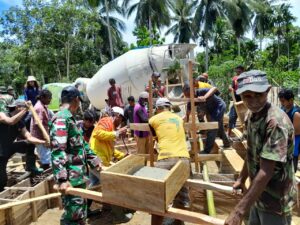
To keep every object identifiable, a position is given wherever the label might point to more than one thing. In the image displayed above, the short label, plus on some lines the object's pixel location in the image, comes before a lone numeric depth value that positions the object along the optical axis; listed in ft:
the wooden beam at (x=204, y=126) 12.47
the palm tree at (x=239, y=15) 85.36
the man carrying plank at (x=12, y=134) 11.60
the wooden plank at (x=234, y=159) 11.56
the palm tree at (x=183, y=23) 94.20
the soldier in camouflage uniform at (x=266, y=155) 4.76
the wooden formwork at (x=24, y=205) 9.76
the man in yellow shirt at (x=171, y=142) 9.27
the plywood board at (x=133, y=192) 5.74
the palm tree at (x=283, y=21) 92.24
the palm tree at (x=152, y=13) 76.93
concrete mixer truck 33.58
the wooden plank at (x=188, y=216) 5.24
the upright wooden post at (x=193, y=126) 12.49
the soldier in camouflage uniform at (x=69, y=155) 7.14
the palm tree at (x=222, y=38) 98.29
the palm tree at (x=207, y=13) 86.34
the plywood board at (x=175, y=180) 5.82
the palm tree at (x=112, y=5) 70.30
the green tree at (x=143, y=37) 65.96
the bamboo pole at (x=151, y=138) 12.56
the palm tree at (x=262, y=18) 94.41
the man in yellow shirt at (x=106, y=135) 10.65
